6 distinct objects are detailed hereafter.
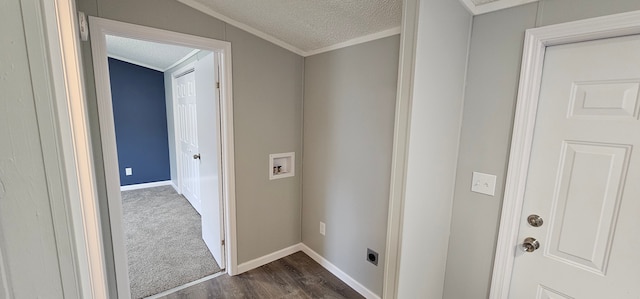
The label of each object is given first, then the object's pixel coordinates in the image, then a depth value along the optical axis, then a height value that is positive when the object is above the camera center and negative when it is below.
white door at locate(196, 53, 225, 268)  2.15 -0.30
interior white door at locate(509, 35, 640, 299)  1.12 -0.21
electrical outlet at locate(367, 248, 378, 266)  2.00 -1.04
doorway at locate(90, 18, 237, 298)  1.59 -0.17
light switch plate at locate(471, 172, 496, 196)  1.46 -0.32
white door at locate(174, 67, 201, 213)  3.43 -0.22
